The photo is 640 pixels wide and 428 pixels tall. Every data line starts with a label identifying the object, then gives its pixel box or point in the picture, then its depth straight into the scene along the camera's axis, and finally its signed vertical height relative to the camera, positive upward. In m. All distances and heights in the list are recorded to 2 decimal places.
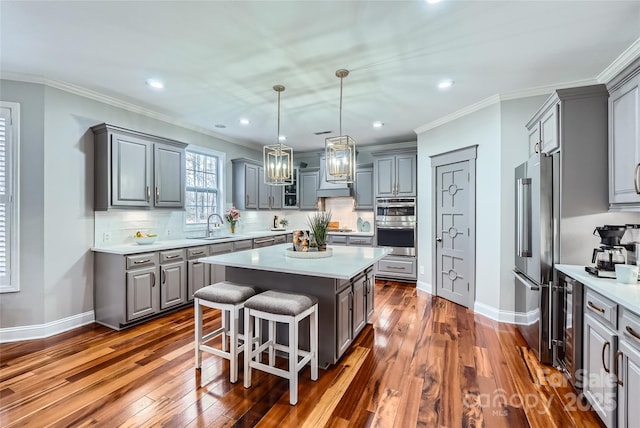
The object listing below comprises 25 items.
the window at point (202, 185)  4.85 +0.48
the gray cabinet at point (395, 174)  5.17 +0.70
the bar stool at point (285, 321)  2.05 -0.84
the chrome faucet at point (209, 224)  4.76 -0.21
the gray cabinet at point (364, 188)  5.78 +0.49
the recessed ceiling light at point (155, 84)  3.11 +1.41
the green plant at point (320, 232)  2.95 -0.20
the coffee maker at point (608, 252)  1.96 -0.27
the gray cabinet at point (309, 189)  6.37 +0.51
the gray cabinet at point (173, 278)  3.60 -0.85
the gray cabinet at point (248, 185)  5.48 +0.52
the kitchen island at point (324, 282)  2.35 -0.64
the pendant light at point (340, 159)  2.79 +0.52
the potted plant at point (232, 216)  5.25 -0.07
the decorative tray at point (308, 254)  2.80 -0.41
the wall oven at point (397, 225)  5.12 -0.22
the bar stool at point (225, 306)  2.25 -0.76
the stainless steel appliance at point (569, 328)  2.05 -0.88
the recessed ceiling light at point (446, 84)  3.11 +1.41
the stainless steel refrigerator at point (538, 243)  2.37 -0.27
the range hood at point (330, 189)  5.88 +0.48
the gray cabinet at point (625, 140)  1.89 +0.50
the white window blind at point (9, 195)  2.95 +0.17
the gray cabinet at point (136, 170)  3.39 +0.54
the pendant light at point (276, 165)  3.05 +0.51
